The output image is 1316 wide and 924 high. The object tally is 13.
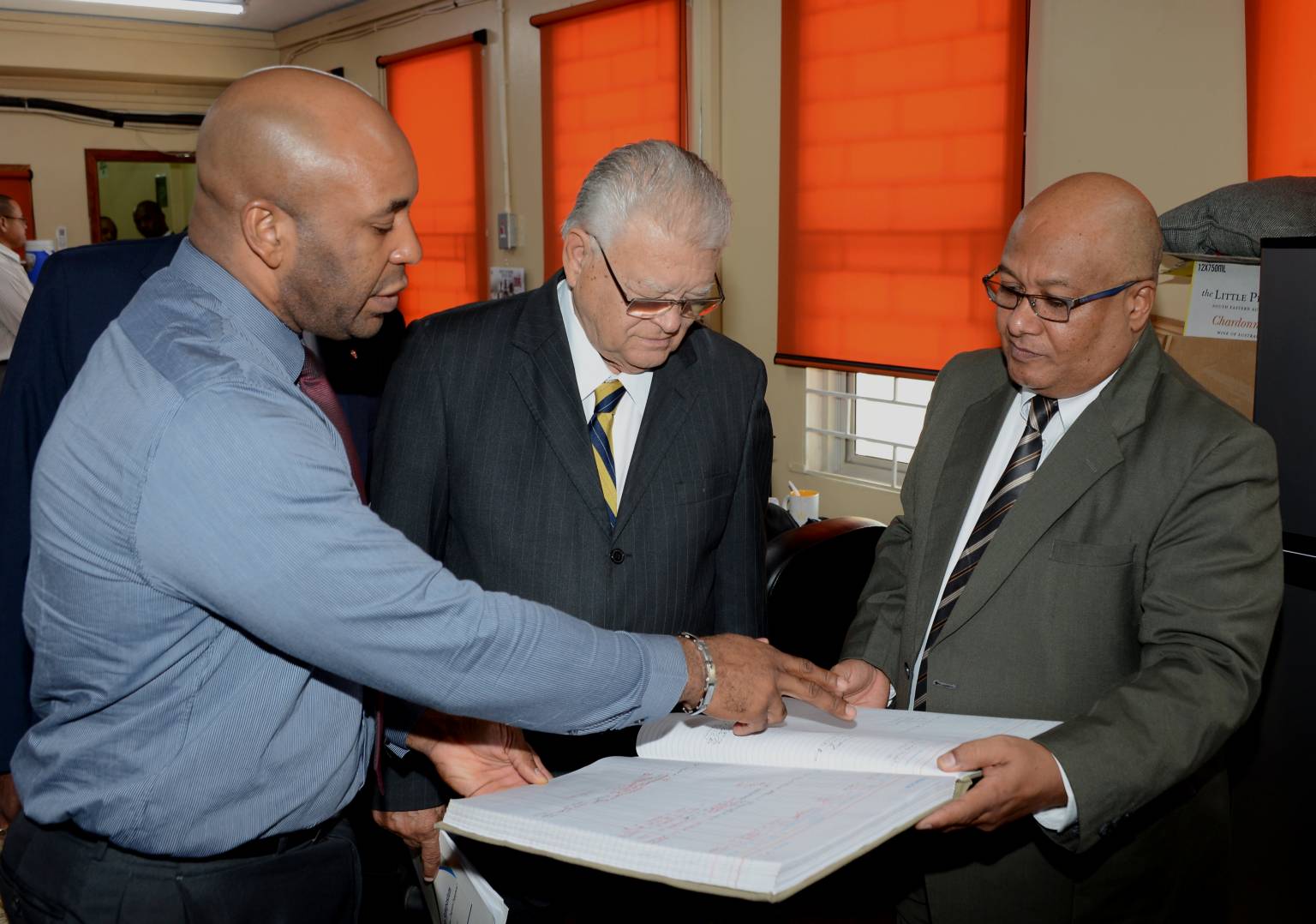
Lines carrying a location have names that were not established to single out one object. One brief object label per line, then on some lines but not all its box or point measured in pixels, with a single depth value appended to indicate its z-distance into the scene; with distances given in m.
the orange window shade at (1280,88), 3.42
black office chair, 2.64
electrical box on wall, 7.43
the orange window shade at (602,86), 6.09
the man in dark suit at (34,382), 1.75
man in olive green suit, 1.54
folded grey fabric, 2.31
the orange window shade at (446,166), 7.71
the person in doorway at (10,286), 6.61
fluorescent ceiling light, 7.70
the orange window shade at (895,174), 4.58
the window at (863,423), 5.45
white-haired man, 1.76
